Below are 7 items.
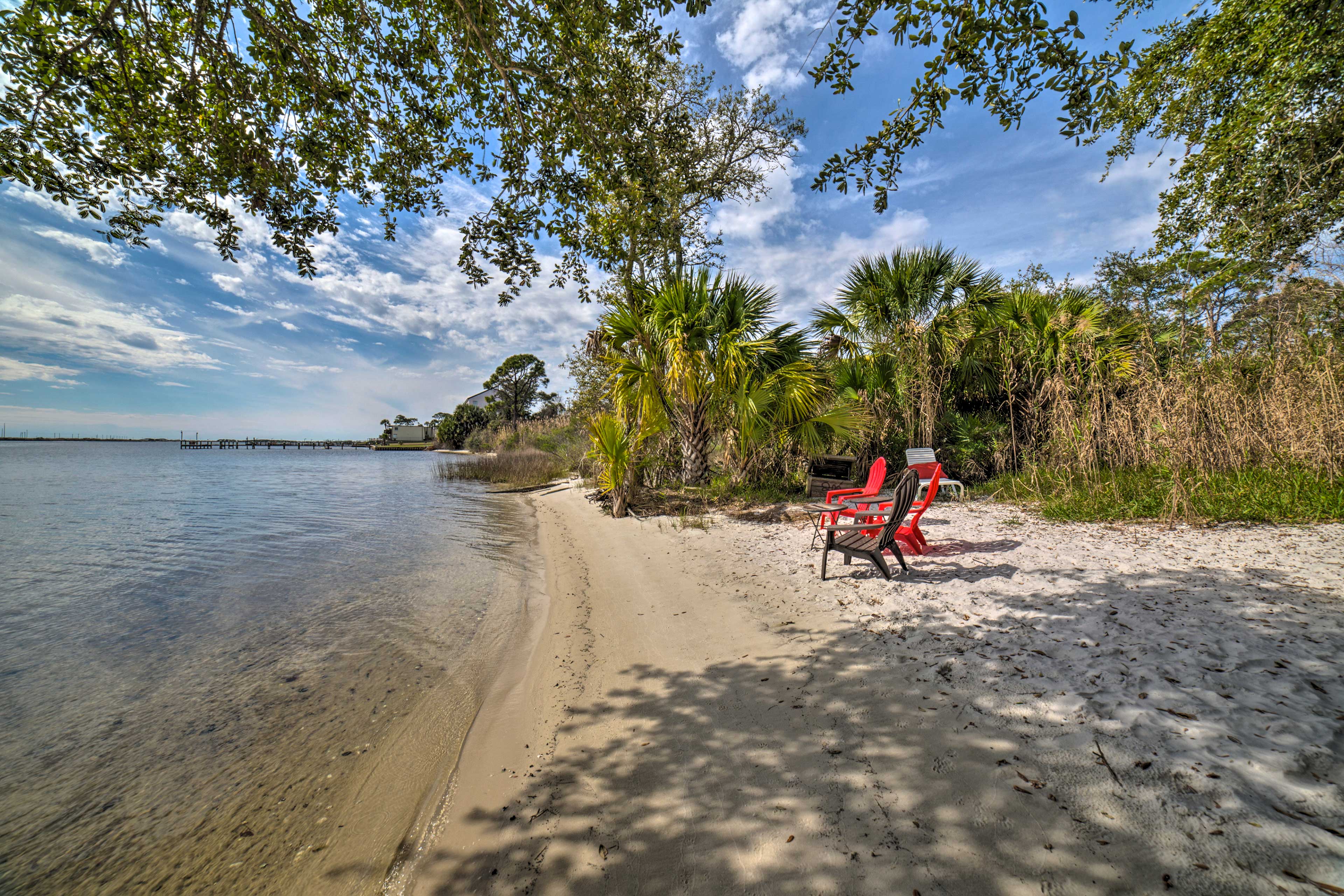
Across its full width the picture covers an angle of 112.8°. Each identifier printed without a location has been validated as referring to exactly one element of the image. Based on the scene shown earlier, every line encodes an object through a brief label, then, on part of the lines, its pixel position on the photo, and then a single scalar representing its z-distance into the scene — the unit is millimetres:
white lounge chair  8180
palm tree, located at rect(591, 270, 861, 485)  8445
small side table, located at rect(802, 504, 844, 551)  5230
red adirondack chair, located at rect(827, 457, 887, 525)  5969
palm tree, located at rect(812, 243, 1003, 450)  9109
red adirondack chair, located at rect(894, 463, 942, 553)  4871
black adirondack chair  4219
